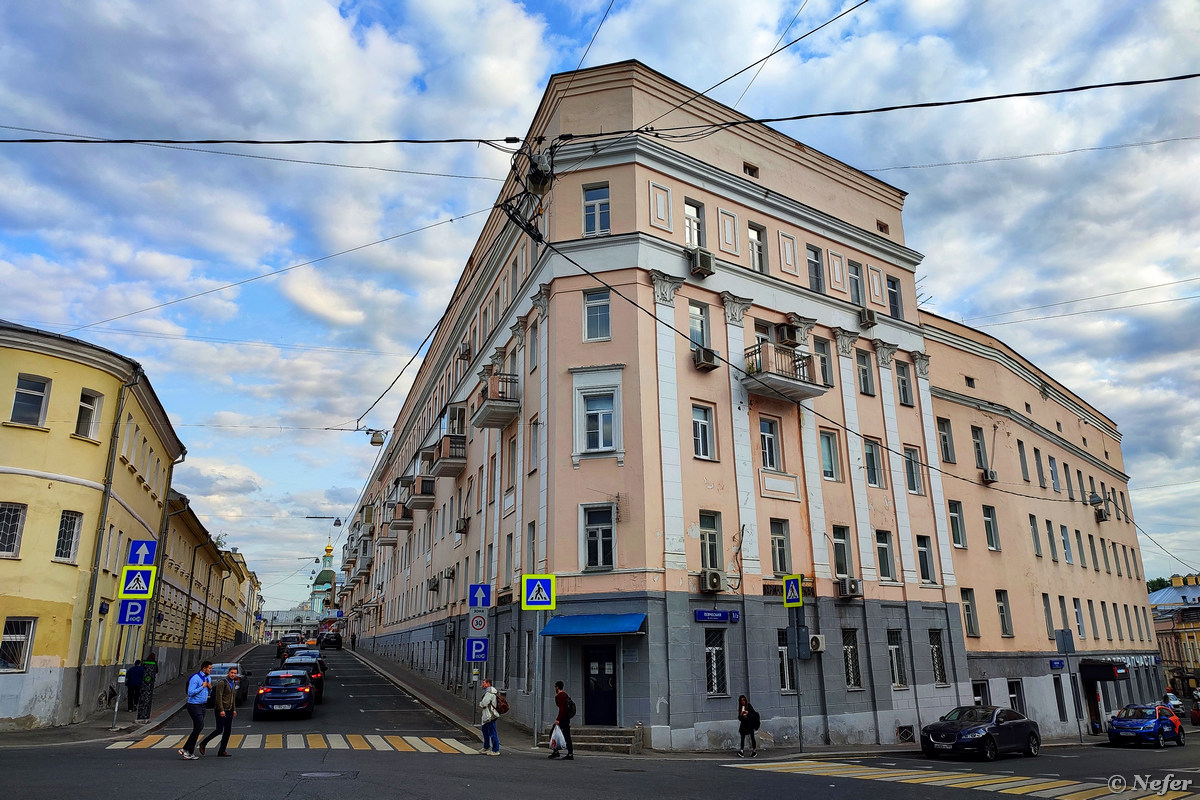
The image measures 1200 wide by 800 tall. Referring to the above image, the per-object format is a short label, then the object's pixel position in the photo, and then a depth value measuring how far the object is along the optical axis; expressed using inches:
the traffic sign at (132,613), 750.5
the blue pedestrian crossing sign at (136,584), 760.3
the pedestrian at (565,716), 669.3
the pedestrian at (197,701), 569.9
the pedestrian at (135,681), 927.7
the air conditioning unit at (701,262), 956.0
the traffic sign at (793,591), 821.2
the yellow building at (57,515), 774.5
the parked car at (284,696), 923.4
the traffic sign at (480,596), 844.0
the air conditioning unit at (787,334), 1048.1
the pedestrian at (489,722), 682.2
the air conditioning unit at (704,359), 932.6
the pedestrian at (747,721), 761.6
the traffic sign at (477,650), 827.4
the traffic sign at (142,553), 757.3
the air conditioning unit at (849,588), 969.5
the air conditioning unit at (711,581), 842.8
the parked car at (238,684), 1081.8
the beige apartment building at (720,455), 850.8
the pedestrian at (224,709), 585.3
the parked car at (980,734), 773.9
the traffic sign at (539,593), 761.0
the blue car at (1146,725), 1056.8
